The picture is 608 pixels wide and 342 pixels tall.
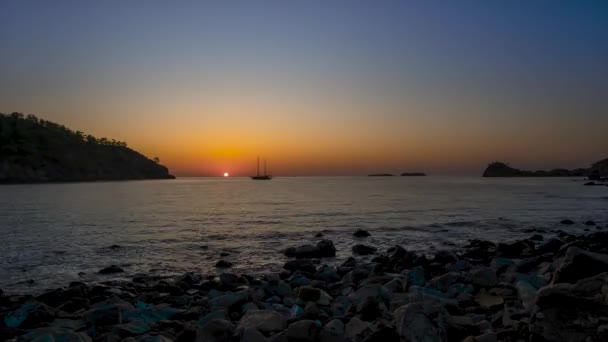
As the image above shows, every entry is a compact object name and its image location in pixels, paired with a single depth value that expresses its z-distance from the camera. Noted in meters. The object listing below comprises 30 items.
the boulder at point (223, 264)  14.34
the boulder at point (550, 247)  15.03
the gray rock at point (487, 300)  7.43
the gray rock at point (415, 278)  9.37
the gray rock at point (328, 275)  11.40
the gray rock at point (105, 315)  7.26
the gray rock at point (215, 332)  5.70
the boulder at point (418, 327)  4.96
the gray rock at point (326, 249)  16.25
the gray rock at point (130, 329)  6.34
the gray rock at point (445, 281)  9.06
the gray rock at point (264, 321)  5.92
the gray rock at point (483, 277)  8.80
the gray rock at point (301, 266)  12.93
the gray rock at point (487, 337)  5.07
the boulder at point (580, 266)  5.88
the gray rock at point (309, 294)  8.47
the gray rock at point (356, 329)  5.85
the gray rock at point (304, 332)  5.29
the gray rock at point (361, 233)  21.75
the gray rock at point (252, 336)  5.34
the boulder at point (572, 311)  4.25
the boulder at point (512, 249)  14.59
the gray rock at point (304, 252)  16.00
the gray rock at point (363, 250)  16.77
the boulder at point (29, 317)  7.28
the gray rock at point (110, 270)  13.41
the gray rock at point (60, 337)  5.63
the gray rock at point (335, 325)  6.12
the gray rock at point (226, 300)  8.16
